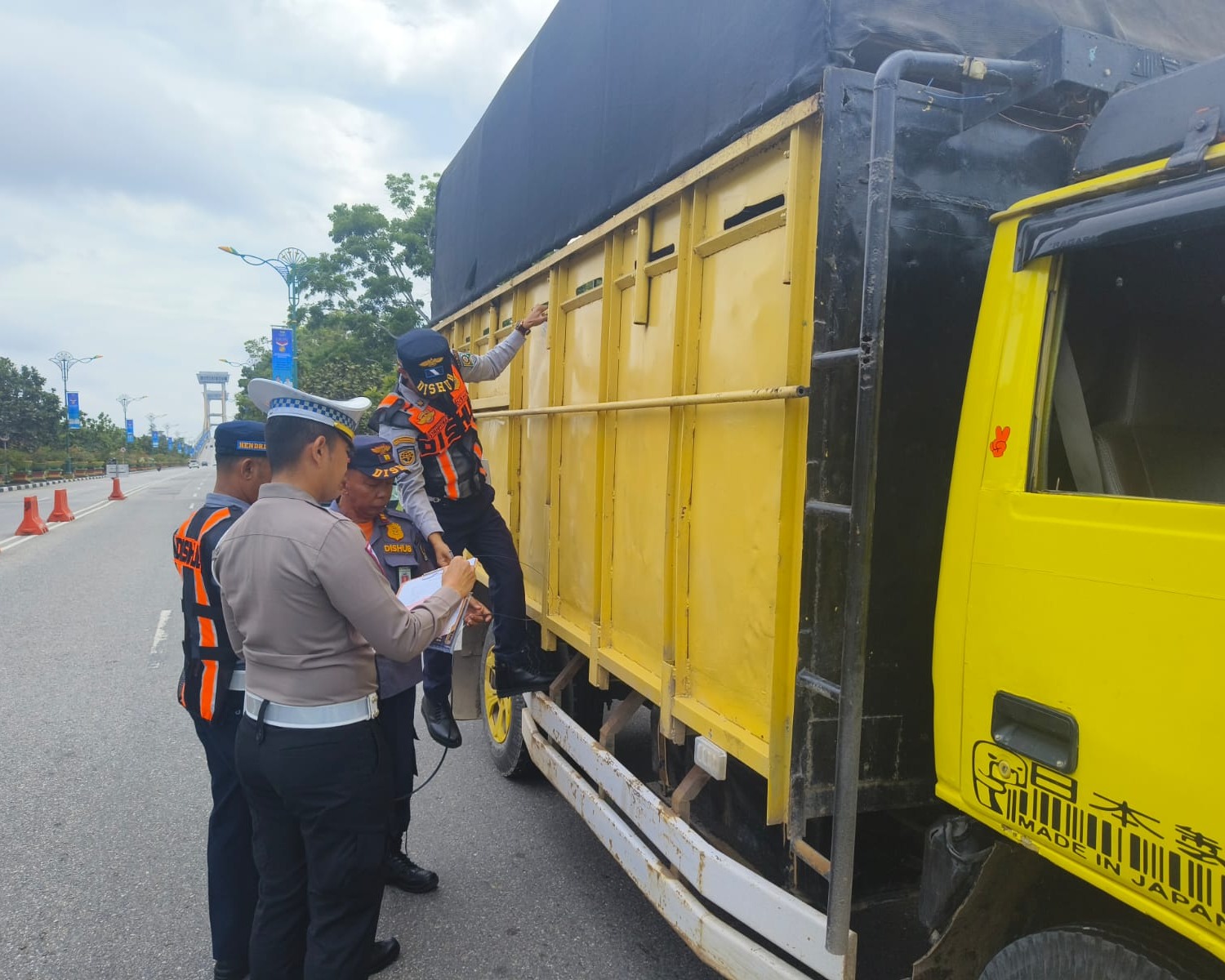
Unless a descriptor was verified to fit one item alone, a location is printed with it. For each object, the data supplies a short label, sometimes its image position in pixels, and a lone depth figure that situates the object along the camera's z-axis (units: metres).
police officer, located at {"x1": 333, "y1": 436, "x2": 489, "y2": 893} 3.21
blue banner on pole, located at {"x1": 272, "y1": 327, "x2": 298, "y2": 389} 21.59
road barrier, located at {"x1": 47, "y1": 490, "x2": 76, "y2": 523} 19.08
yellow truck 1.41
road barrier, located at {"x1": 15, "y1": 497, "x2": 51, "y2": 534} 16.02
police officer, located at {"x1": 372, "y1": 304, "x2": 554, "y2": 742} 3.70
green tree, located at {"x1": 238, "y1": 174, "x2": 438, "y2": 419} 24.31
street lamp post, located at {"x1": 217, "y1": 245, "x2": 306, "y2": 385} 22.22
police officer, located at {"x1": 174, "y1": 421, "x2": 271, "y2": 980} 2.79
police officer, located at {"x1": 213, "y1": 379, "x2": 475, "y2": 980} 2.25
